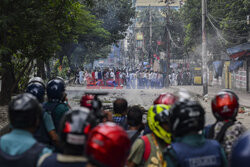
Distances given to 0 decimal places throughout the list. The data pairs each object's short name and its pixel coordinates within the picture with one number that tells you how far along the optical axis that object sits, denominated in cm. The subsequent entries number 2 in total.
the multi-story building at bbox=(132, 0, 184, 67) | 14605
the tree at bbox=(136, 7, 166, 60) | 7706
